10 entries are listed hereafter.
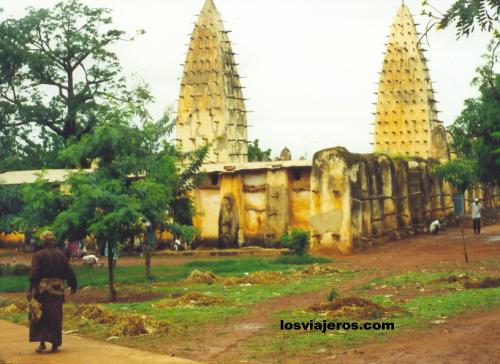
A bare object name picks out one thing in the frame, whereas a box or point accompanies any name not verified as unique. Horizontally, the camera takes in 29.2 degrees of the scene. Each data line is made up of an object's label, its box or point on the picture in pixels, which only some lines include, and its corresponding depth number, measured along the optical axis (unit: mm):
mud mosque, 31438
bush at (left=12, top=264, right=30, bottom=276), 28703
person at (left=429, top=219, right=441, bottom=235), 38188
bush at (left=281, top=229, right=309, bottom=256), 29359
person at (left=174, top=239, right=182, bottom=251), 38181
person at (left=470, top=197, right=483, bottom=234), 35562
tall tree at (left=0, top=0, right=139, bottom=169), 47688
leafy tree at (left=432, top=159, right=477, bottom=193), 28859
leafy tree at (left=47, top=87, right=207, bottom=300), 18953
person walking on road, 13234
